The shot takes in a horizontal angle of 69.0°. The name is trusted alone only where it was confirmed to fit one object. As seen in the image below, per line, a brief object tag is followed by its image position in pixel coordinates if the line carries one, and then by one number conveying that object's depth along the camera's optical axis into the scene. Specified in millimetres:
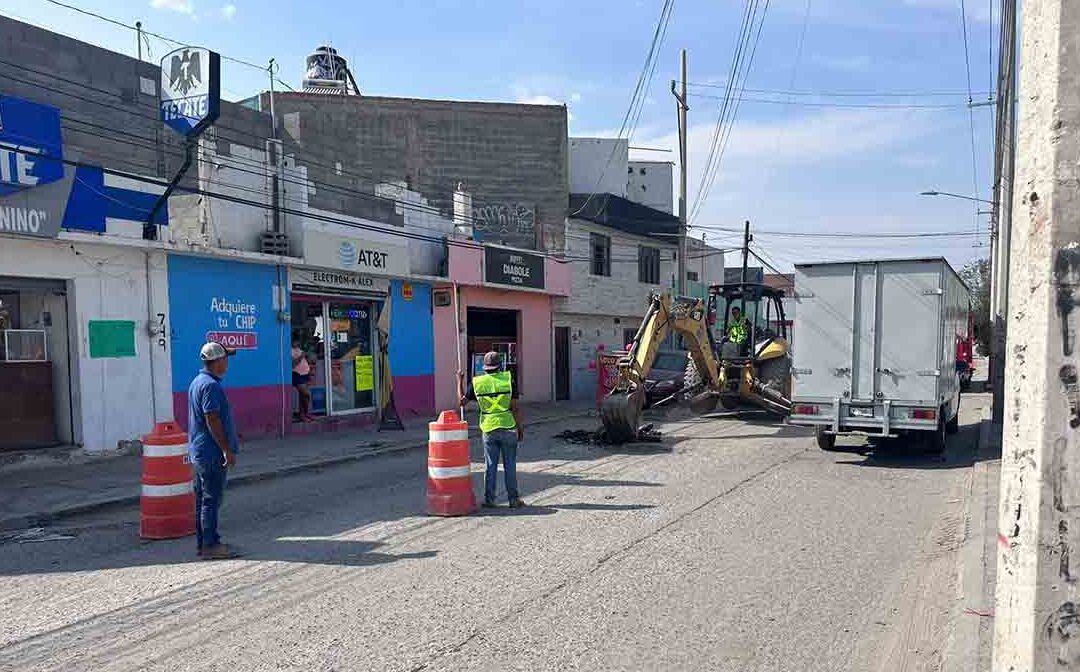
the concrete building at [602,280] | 25953
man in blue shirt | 6938
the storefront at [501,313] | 20609
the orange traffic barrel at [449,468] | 8359
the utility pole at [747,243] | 31080
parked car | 20094
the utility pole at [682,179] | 24094
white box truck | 11711
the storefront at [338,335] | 16641
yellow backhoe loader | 14086
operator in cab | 17797
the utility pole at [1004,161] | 14773
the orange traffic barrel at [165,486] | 7641
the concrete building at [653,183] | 35750
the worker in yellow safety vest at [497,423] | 8695
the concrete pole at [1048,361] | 2285
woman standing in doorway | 16266
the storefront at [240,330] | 13719
